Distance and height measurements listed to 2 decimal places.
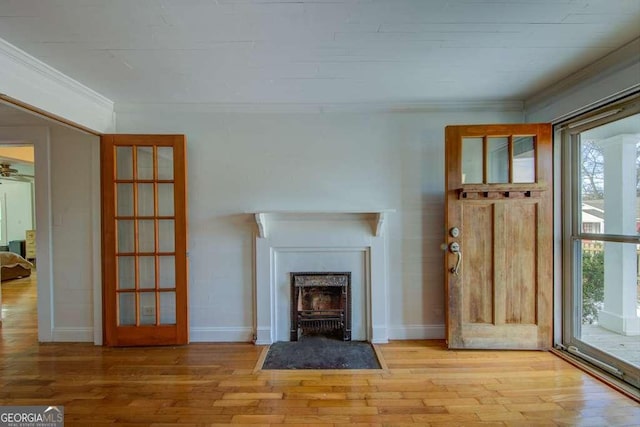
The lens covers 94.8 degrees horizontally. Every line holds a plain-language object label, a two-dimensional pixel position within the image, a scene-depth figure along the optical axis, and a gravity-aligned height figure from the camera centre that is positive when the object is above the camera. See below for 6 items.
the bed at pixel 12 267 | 5.72 -1.09
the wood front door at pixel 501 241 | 2.63 -0.29
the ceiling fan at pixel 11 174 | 5.96 +0.89
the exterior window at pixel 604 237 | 2.22 -0.23
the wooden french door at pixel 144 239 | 2.79 -0.27
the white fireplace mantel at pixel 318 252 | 2.88 -0.41
